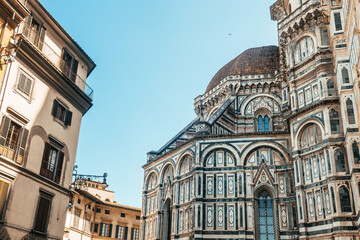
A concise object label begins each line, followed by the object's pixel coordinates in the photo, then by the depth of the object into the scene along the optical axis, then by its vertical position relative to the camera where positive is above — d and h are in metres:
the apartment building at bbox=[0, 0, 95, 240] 17.98 +7.64
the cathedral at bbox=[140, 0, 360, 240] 24.59 +9.80
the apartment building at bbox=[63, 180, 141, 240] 43.88 +7.76
